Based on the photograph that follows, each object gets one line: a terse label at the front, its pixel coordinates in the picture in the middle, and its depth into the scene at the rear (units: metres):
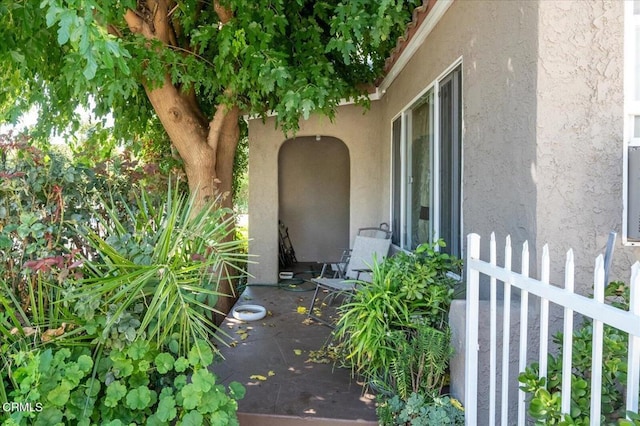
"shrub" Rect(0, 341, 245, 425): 2.04
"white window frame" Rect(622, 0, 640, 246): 2.23
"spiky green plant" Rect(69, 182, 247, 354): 2.16
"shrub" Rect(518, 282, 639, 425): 1.51
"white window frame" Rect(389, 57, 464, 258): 3.56
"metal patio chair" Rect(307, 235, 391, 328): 5.07
